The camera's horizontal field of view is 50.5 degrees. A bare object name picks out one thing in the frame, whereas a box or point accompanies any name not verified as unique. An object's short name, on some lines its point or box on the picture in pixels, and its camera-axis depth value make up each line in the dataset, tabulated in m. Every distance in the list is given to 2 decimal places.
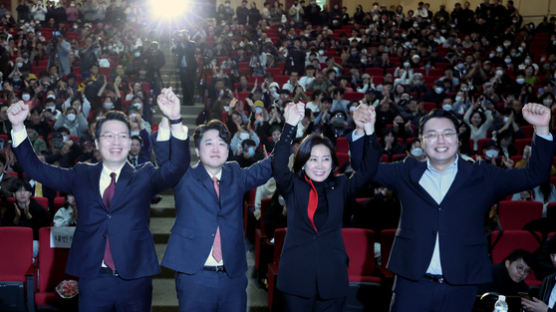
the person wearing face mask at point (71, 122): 8.37
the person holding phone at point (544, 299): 3.43
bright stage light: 17.33
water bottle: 2.99
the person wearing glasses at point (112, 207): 2.65
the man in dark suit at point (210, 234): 2.71
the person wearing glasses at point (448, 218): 2.53
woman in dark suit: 2.73
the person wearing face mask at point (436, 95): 10.31
